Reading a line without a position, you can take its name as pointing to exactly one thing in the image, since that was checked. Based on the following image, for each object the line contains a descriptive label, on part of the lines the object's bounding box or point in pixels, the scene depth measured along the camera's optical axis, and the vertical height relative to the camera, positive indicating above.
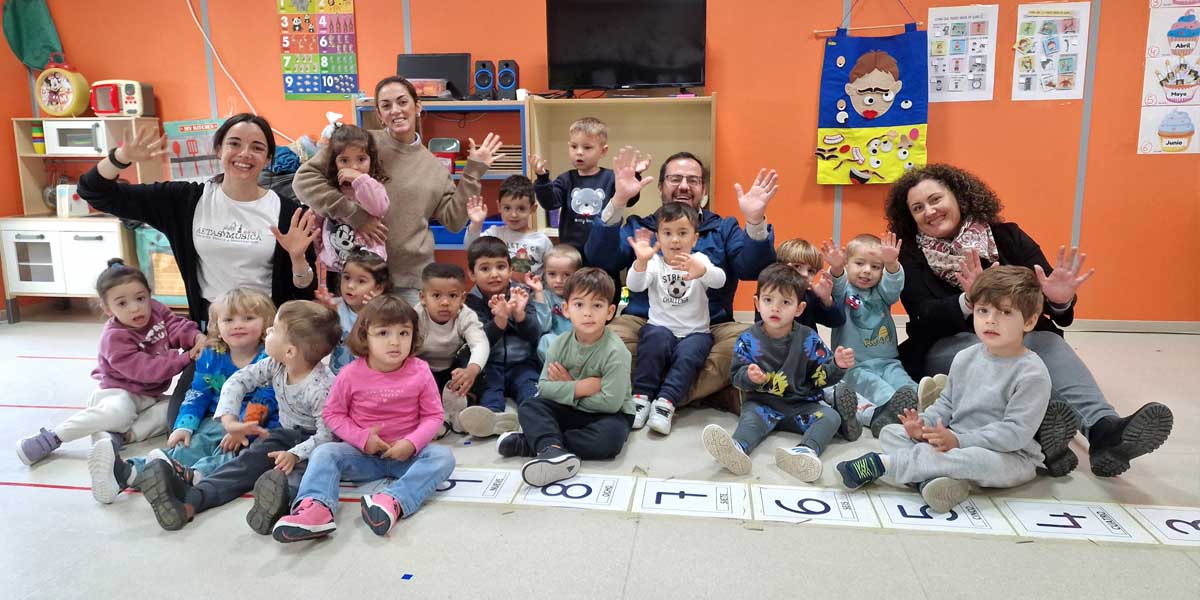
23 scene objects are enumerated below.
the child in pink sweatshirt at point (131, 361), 2.67 -0.63
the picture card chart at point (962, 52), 4.29 +0.69
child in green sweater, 2.49 -0.70
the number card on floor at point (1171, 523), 1.97 -0.94
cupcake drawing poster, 4.12 +0.50
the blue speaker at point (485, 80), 4.54 +0.60
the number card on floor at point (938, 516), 2.03 -0.93
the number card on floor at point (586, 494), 2.19 -0.93
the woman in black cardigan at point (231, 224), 2.87 -0.16
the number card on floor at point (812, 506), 2.08 -0.94
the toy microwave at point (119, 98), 4.97 +0.56
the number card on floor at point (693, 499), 2.14 -0.94
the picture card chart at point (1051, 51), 4.21 +0.68
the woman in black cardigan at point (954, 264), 2.59 -0.34
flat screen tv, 4.41 +0.79
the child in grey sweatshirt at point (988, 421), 2.11 -0.70
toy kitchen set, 4.87 -0.05
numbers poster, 4.88 +0.86
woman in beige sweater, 3.04 -0.03
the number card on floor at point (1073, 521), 1.99 -0.94
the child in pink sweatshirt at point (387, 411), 2.20 -0.69
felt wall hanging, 4.33 +0.39
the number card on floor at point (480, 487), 2.23 -0.93
